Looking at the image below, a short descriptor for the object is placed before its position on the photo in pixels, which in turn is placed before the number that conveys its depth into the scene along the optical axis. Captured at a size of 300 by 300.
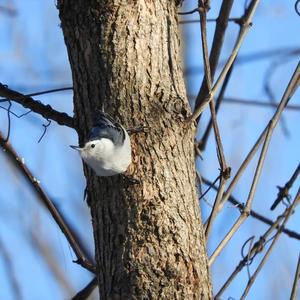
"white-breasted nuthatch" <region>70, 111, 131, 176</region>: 8.09
